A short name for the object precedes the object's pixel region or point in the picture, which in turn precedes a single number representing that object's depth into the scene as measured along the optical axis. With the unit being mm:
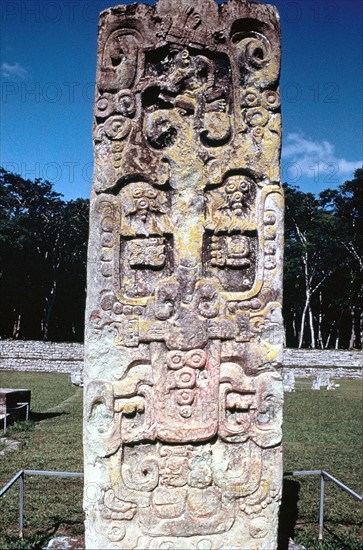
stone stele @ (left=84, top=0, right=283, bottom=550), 3547
